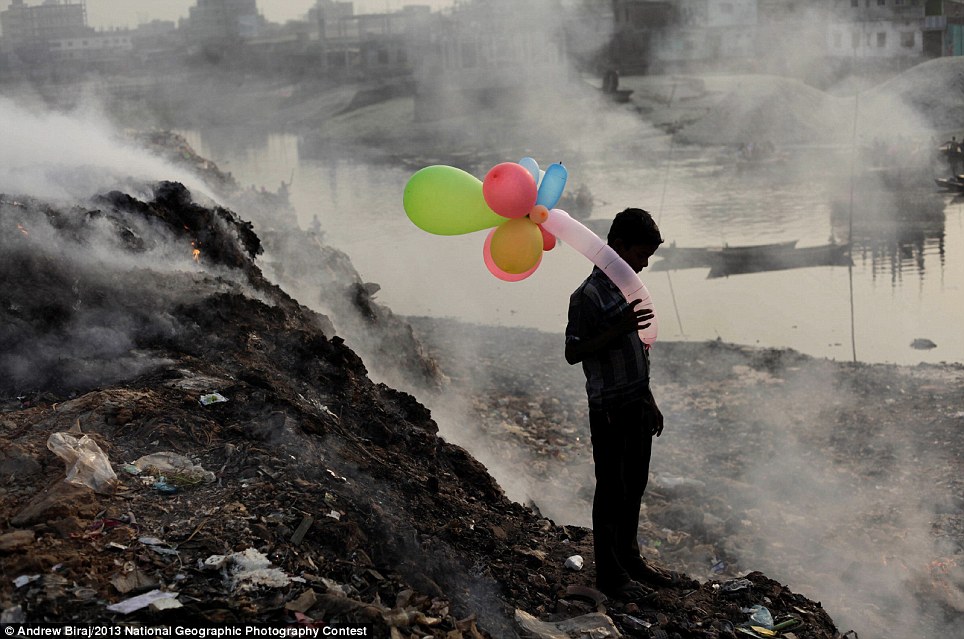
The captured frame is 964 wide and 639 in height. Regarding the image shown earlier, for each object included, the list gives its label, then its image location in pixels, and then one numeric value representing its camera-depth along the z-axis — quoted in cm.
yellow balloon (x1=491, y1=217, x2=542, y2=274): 344
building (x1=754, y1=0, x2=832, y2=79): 3881
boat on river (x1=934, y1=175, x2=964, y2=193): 2422
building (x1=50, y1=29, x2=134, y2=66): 3891
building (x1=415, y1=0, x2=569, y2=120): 4009
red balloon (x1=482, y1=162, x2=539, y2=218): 330
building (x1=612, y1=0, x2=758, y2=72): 3888
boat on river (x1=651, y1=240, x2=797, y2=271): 1600
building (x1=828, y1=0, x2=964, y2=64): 3550
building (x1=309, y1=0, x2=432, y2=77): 4528
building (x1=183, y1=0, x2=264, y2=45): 5603
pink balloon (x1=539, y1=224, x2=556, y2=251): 361
